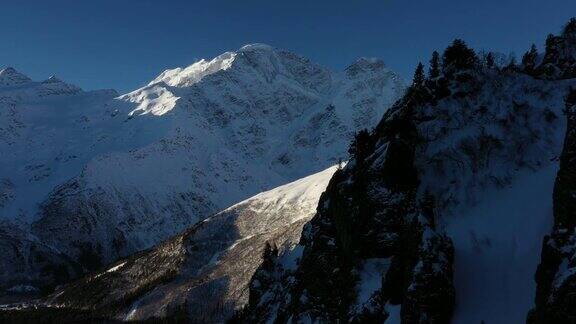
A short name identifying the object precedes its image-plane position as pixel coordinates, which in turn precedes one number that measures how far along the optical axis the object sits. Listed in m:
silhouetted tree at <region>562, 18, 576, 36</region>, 106.88
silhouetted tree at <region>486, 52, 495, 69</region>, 116.79
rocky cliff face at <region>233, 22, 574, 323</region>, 64.25
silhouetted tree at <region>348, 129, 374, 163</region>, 94.06
